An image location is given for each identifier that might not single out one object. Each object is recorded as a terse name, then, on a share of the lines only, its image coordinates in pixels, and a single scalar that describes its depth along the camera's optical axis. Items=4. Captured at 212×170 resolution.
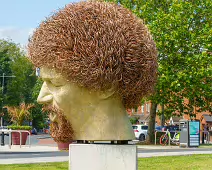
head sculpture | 5.32
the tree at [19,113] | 25.91
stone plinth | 5.55
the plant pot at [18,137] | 25.72
